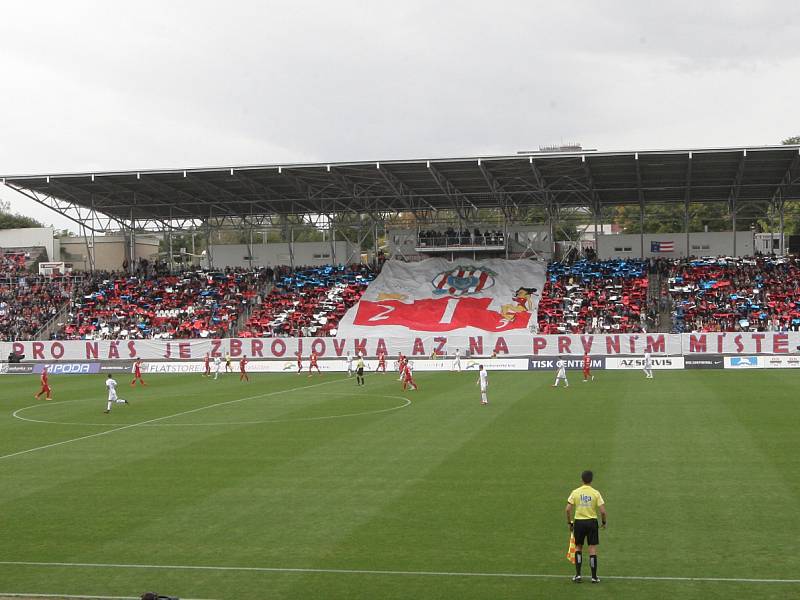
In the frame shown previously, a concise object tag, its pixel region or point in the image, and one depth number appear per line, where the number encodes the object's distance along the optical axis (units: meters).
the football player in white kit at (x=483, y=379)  34.78
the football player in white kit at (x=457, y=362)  53.22
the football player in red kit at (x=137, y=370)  48.09
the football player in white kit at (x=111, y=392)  35.44
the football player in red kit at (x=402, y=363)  44.38
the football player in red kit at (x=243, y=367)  51.09
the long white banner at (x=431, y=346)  56.69
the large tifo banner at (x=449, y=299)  68.50
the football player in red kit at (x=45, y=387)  41.26
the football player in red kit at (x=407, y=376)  41.50
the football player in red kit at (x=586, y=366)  45.25
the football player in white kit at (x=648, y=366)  46.16
